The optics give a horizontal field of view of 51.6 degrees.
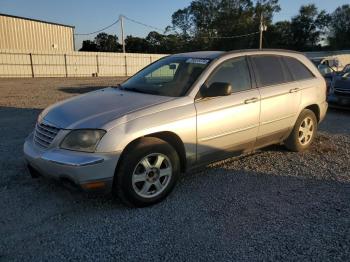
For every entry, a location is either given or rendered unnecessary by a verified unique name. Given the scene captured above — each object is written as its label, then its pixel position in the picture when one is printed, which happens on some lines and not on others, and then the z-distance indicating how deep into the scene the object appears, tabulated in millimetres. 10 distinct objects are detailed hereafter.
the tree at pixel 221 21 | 80688
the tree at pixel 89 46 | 77950
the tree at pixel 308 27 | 78750
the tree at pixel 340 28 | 76938
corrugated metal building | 34719
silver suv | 3717
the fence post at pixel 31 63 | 30266
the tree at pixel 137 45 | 80625
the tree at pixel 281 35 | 77875
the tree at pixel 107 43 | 81350
